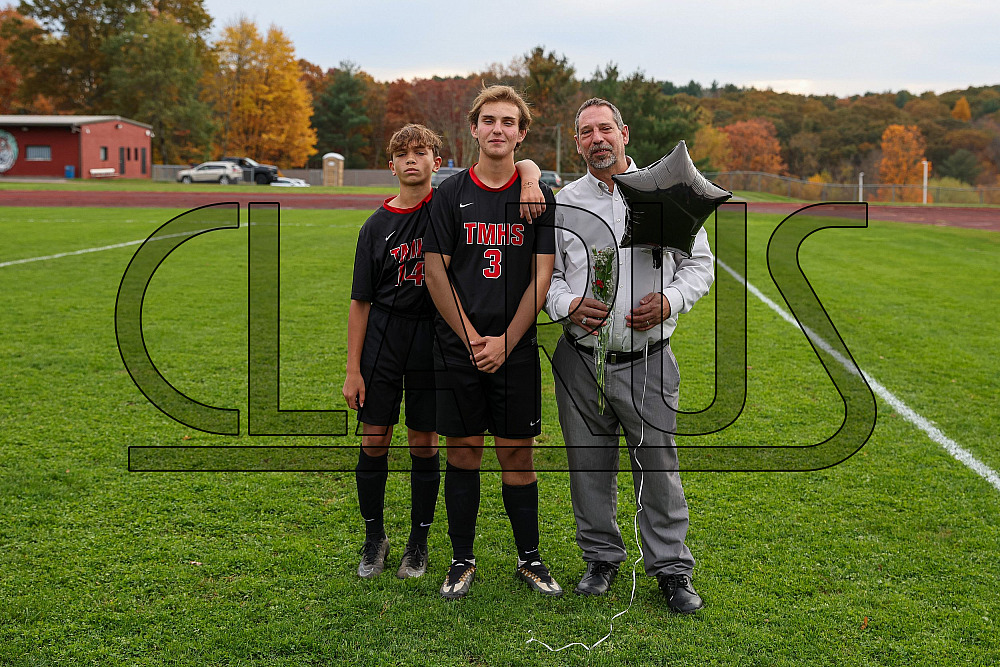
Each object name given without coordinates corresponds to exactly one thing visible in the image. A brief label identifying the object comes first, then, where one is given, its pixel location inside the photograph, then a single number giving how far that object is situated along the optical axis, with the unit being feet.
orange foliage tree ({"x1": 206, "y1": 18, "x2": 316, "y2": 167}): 183.83
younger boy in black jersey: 10.67
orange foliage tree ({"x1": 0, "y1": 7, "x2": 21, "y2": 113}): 189.47
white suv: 133.67
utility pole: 153.99
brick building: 140.46
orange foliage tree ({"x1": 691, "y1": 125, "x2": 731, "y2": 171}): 226.71
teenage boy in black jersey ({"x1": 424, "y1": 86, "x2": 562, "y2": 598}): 9.85
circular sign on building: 141.90
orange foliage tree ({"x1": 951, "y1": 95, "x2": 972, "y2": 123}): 253.96
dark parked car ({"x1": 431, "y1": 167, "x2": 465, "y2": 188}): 94.77
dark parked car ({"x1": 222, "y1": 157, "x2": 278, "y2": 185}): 143.74
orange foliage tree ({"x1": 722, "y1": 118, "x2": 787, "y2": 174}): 244.63
